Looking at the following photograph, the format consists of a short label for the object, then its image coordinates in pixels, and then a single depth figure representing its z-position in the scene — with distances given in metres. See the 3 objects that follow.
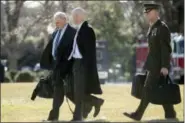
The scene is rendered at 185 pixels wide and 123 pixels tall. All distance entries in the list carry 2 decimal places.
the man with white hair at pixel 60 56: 18.53
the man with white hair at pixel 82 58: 18.20
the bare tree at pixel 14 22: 81.56
